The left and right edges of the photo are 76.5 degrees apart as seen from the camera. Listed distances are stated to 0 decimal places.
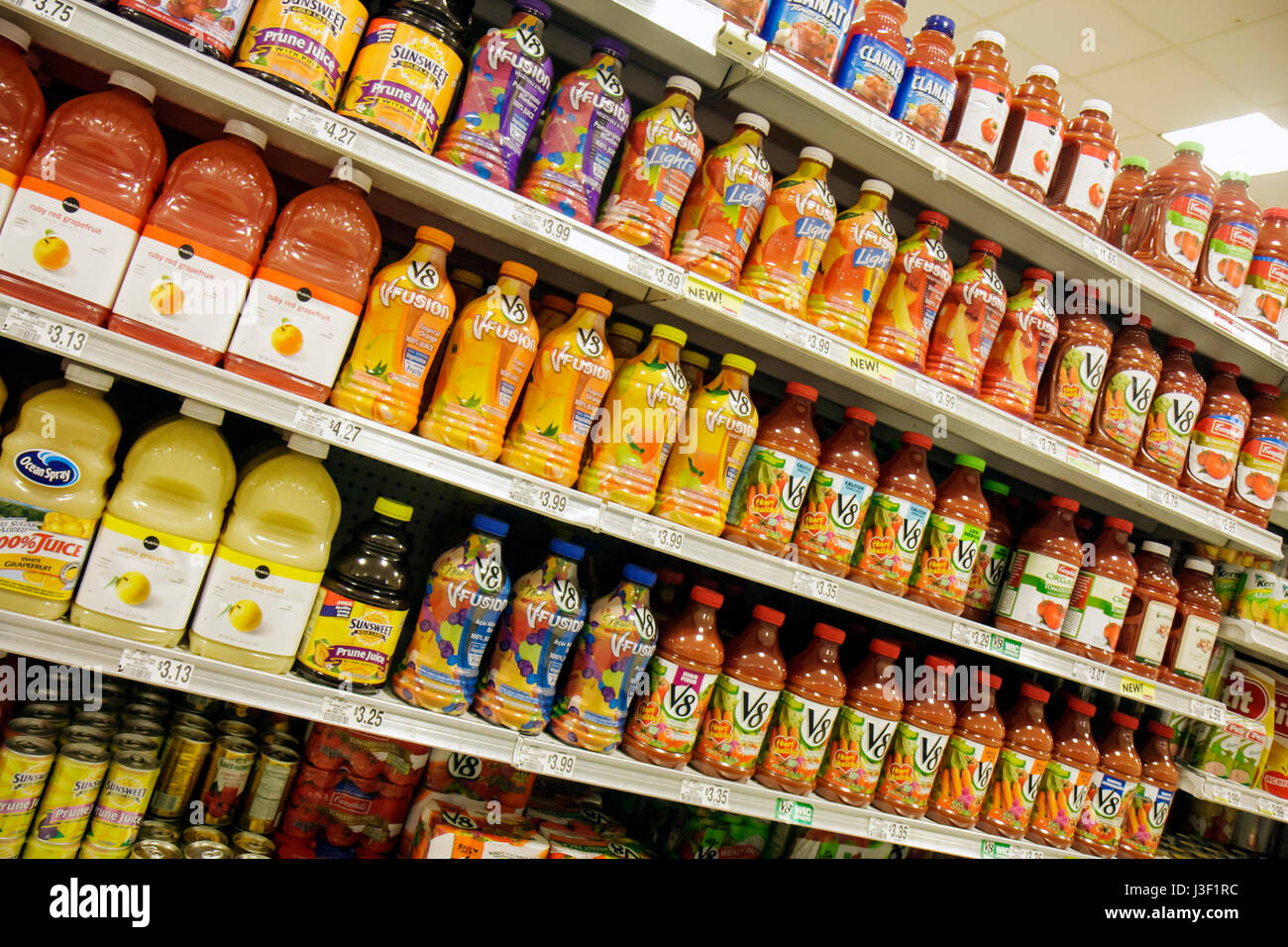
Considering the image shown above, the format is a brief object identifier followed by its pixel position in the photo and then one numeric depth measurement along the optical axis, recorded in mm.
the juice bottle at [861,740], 2105
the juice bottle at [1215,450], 2504
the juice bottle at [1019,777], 2275
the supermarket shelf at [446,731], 1407
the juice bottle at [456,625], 1732
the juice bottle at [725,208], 1878
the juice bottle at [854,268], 2012
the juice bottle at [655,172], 1821
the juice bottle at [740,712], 1958
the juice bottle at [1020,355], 2230
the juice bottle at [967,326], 2145
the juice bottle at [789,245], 1931
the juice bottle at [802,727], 2027
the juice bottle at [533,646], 1801
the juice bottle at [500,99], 1677
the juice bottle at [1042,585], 2283
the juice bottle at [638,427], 1825
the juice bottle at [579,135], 1762
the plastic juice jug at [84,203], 1384
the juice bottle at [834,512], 2008
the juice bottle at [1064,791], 2330
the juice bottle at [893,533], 2078
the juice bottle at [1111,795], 2389
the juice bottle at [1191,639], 2508
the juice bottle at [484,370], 1689
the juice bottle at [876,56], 1943
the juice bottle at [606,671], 1852
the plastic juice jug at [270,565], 1545
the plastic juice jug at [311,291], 1527
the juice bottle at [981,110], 2104
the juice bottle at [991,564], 2357
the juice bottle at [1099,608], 2328
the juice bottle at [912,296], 2070
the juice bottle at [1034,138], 2170
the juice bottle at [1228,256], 2510
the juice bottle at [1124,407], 2355
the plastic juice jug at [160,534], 1474
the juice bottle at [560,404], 1766
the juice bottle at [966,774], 2227
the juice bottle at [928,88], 2018
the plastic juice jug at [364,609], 1632
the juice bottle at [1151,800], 2451
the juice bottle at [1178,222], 2432
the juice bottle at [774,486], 1950
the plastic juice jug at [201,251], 1455
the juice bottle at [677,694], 1904
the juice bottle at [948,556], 2145
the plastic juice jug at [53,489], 1422
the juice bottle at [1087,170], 2260
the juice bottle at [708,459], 1883
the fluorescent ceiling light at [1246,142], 4023
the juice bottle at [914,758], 2156
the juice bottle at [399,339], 1626
